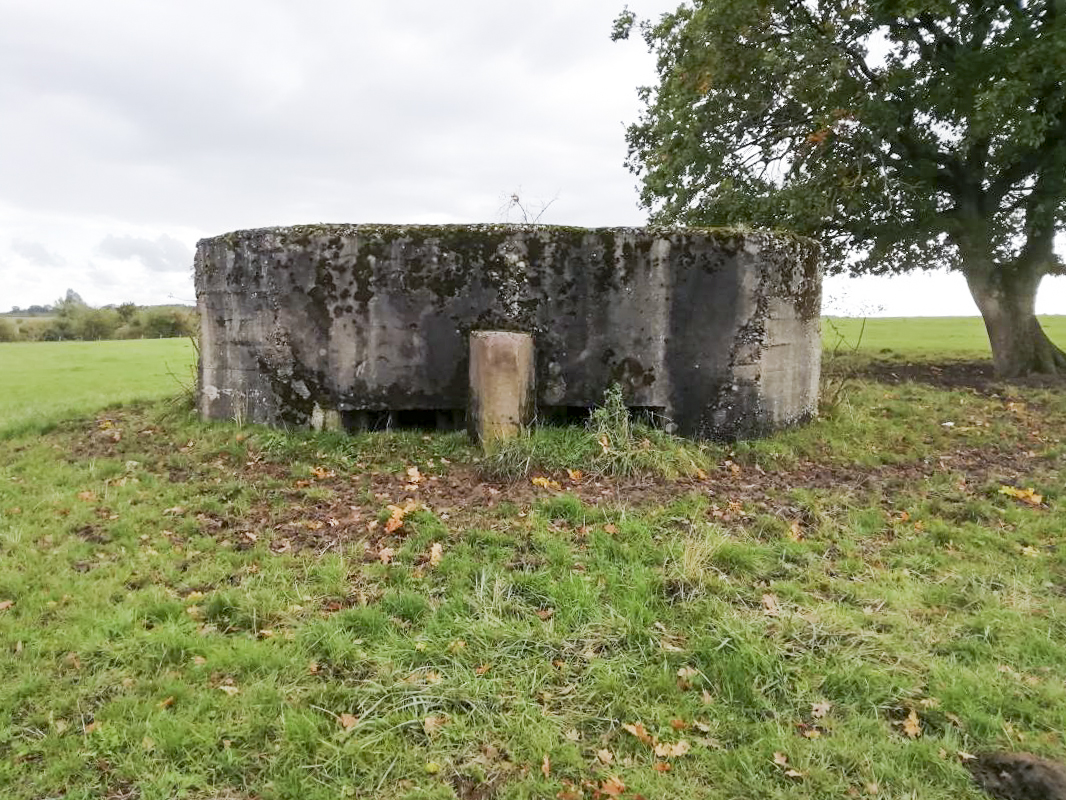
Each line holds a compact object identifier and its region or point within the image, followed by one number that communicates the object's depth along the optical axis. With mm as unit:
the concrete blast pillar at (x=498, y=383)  7402
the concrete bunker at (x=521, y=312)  7871
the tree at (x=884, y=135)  11578
